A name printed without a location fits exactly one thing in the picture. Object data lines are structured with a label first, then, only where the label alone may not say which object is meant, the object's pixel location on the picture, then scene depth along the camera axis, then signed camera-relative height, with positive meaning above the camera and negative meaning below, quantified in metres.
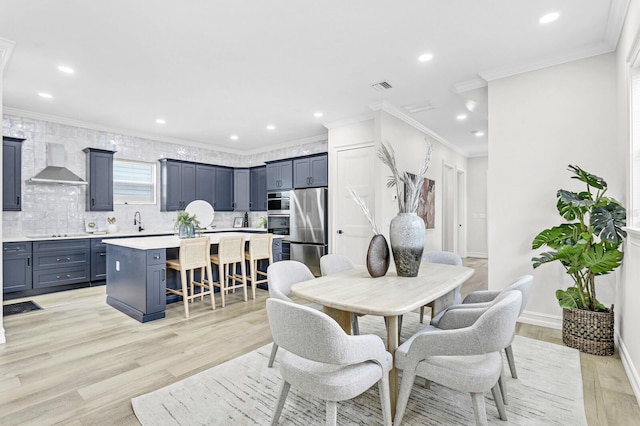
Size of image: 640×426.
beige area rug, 1.80 -1.17
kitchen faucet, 6.14 -0.14
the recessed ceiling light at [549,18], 2.57 +1.60
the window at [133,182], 5.98 +0.62
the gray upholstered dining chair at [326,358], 1.30 -0.63
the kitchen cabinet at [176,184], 6.43 +0.61
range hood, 4.95 +0.69
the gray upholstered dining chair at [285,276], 2.28 -0.47
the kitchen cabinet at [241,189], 7.60 +0.58
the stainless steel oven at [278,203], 6.35 +0.22
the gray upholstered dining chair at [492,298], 1.82 -0.61
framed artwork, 6.05 +0.18
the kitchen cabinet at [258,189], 7.36 +0.57
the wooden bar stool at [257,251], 4.50 -0.55
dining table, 1.67 -0.47
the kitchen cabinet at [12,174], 4.57 +0.58
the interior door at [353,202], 5.06 +0.19
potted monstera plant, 2.51 -0.34
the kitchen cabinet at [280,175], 6.42 +0.80
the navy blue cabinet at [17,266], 4.39 -0.74
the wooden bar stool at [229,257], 4.12 -0.58
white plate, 6.89 +0.06
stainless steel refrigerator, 5.67 -0.24
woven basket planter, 2.61 -0.99
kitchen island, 3.47 -0.73
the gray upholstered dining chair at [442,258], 3.02 -0.44
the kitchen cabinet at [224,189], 7.25 +0.56
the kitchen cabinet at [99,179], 5.46 +0.60
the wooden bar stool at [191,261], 3.64 -0.57
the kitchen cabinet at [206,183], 6.91 +0.68
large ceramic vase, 2.30 -0.22
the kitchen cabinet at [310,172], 5.83 +0.79
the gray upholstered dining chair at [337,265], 2.62 -0.46
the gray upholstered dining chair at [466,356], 1.44 -0.72
